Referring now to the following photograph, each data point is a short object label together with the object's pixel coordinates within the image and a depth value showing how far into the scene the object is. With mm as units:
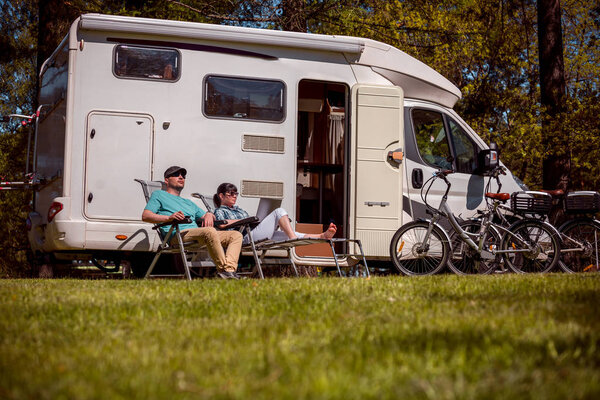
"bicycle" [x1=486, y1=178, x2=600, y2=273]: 8297
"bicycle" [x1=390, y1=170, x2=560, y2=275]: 8141
